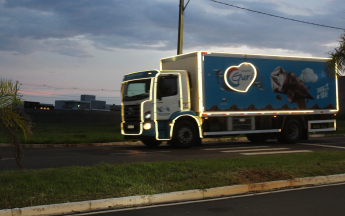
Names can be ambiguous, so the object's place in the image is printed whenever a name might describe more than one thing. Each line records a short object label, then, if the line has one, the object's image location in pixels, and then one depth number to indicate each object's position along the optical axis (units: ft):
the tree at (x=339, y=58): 46.42
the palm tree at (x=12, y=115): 23.97
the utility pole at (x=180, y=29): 65.46
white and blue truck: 50.19
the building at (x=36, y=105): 164.45
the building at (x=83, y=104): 200.03
